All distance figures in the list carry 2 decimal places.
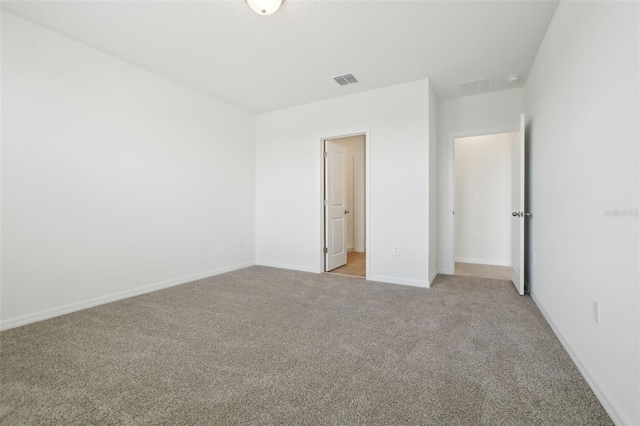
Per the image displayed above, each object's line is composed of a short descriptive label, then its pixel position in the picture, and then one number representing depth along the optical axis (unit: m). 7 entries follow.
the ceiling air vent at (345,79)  3.35
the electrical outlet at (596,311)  1.45
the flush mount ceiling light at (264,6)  2.04
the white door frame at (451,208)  4.05
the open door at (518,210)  3.03
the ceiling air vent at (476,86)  3.45
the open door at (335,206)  4.26
